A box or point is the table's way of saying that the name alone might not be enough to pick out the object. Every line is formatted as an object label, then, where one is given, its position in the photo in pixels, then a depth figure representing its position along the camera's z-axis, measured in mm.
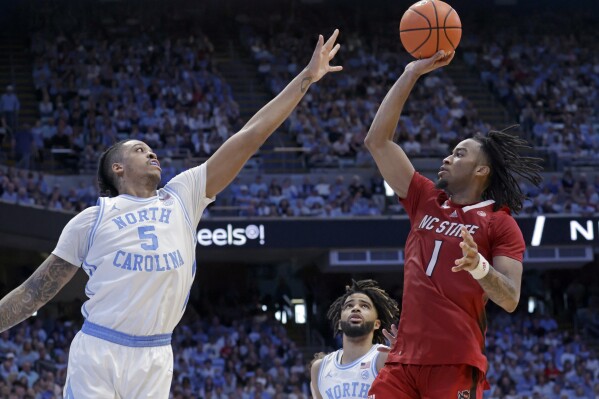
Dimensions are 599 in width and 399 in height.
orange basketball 12229
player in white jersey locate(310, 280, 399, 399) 14988
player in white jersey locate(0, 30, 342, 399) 9811
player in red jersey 10560
